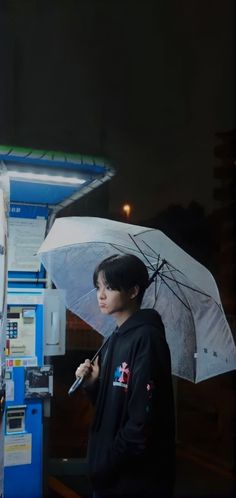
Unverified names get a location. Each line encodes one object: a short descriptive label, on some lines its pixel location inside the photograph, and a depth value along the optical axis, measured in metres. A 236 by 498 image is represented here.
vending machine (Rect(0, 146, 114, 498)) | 3.61
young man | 2.92
